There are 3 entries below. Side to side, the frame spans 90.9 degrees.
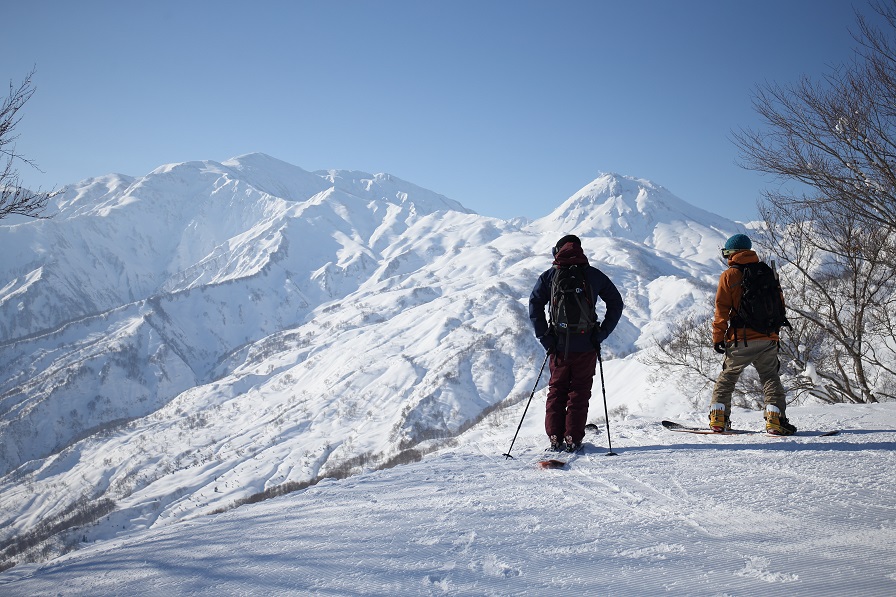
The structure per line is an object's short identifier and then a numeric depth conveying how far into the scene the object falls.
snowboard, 6.14
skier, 6.47
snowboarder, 6.48
